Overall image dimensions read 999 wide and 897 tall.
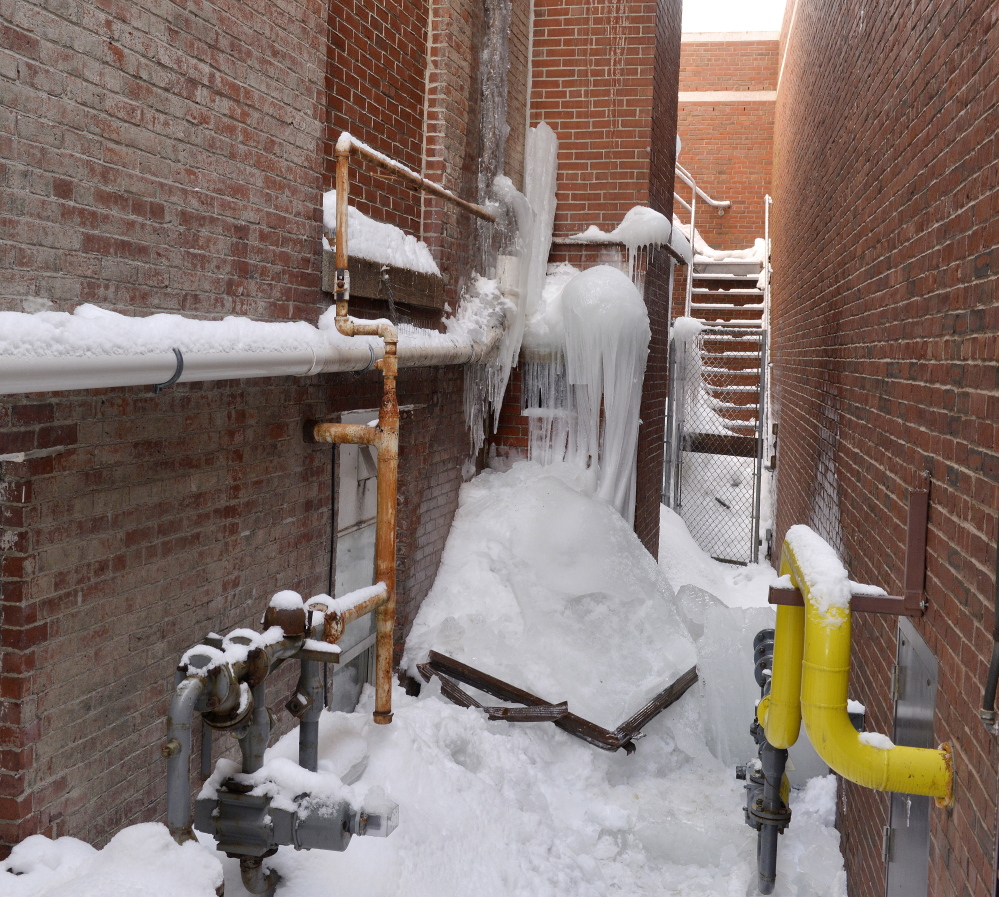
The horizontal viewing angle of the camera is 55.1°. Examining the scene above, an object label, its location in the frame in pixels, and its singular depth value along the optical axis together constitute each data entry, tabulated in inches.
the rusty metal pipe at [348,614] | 143.5
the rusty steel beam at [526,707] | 208.1
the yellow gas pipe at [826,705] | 99.3
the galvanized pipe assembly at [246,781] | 110.9
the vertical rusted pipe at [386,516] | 167.3
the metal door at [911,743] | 111.3
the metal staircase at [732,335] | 530.9
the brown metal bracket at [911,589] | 114.1
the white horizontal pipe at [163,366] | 95.2
